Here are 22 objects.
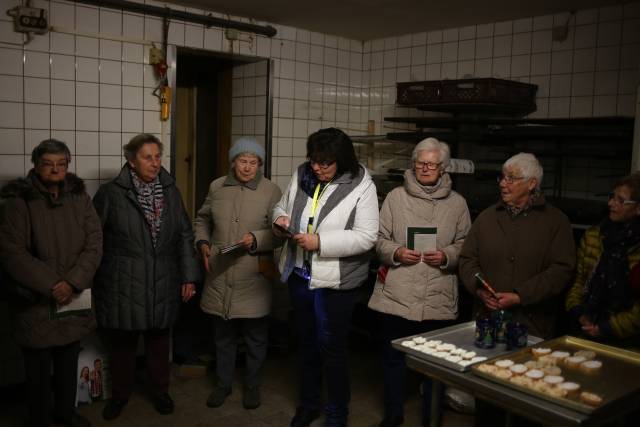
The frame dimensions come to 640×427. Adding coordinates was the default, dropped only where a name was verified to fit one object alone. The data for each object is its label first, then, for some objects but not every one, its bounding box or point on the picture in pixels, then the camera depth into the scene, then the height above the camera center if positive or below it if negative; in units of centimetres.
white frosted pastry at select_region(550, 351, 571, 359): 206 -60
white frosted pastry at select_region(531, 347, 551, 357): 210 -60
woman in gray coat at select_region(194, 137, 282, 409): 321 -48
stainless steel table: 166 -65
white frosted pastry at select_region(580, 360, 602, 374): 198 -61
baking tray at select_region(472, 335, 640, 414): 174 -62
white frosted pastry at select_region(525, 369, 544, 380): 187 -61
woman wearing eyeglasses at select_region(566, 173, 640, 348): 234 -39
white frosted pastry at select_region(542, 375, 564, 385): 183 -61
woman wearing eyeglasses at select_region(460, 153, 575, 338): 258 -34
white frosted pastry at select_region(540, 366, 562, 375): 194 -61
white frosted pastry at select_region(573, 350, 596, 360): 208 -60
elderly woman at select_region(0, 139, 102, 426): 273 -48
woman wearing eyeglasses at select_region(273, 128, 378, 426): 272 -35
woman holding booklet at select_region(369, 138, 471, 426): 281 -38
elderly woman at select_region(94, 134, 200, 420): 301 -44
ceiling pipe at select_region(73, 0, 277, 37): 354 +86
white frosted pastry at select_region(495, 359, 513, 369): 194 -60
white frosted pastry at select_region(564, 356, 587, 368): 203 -61
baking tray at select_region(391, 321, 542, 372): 201 -61
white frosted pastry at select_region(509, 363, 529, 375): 191 -60
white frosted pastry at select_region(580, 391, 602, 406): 170 -61
